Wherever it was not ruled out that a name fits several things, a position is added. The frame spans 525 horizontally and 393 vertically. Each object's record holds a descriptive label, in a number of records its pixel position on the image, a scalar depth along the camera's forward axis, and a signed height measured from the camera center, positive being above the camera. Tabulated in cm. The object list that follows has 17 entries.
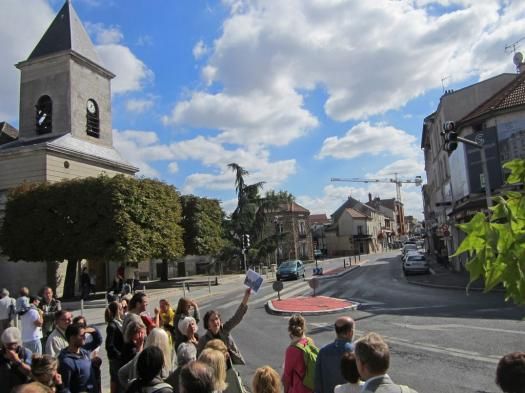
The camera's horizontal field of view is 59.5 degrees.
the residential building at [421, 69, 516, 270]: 2738 +550
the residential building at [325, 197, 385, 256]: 8744 +301
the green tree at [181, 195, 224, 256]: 3562 +233
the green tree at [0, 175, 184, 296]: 2534 +240
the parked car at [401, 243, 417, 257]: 5898 -42
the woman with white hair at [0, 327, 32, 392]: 543 -111
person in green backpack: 461 -112
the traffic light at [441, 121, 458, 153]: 1409 +316
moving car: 3419 -148
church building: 3102 +1090
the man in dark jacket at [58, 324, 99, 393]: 485 -106
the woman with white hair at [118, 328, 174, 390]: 428 -97
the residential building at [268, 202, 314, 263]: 7001 +303
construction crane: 15176 +2031
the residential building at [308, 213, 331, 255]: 9362 +287
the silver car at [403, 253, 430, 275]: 2989 -144
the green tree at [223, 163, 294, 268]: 4616 +321
